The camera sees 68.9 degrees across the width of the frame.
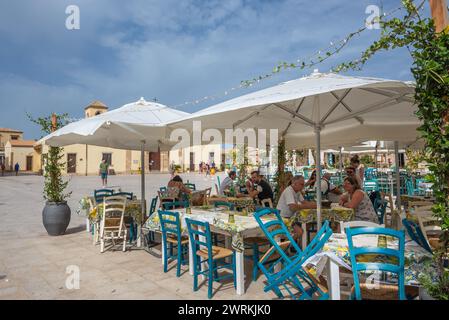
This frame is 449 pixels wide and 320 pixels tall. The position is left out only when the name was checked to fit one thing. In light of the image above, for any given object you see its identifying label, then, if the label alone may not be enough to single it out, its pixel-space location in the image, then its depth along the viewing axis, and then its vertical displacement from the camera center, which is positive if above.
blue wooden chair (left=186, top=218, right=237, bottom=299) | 3.33 -0.93
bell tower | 40.73 +7.77
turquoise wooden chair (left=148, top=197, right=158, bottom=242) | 5.63 -1.15
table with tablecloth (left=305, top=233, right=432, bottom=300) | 2.33 -0.69
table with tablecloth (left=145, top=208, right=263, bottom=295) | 3.42 -0.66
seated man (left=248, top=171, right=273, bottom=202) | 6.78 -0.48
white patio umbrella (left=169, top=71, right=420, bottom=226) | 3.01 +0.75
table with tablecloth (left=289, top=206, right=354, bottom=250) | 4.34 -0.63
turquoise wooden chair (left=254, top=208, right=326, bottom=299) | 2.88 -0.92
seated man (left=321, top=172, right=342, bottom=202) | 6.16 -0.45
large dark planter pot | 6.19 -0.91
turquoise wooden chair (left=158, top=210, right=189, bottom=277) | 3.93 -0.81
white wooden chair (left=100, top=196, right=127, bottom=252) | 5.02 -0.79
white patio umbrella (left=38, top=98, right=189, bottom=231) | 4.54 +0.62
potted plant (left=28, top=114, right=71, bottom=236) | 6.20 -0.54
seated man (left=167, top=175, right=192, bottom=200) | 6.78 -0.41
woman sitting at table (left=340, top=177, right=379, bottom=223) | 4.43 -0.47
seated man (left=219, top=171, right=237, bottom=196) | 8.46 -0.40
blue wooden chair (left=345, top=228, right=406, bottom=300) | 2.23 -0.64
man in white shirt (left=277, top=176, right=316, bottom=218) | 4.45 -0.46
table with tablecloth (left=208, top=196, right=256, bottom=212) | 6.41 -0.64
